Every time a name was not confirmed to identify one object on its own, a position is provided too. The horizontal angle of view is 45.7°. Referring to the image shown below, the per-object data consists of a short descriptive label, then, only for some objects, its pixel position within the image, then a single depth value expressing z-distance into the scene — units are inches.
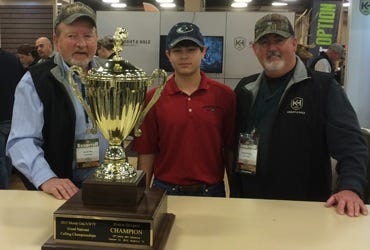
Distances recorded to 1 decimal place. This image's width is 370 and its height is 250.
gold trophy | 48.3
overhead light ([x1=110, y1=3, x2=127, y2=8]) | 719.0
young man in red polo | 80.4
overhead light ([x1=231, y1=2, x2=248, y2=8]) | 673.0
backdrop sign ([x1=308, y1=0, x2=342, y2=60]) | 316.2
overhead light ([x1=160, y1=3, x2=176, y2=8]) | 676.0
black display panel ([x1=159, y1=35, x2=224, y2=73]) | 234.4
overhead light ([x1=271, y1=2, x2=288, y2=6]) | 663.1
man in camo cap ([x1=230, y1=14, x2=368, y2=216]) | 76.7
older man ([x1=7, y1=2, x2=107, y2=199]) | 71.9
